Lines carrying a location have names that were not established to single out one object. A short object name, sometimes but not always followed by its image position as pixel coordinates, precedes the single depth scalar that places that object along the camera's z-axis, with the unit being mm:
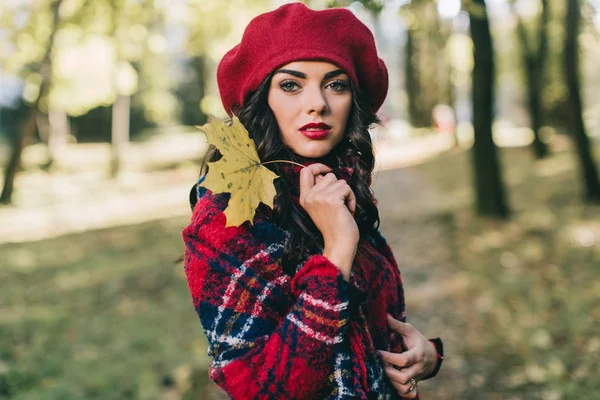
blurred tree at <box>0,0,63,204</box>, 10344
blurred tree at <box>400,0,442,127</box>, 25391
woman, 1334
